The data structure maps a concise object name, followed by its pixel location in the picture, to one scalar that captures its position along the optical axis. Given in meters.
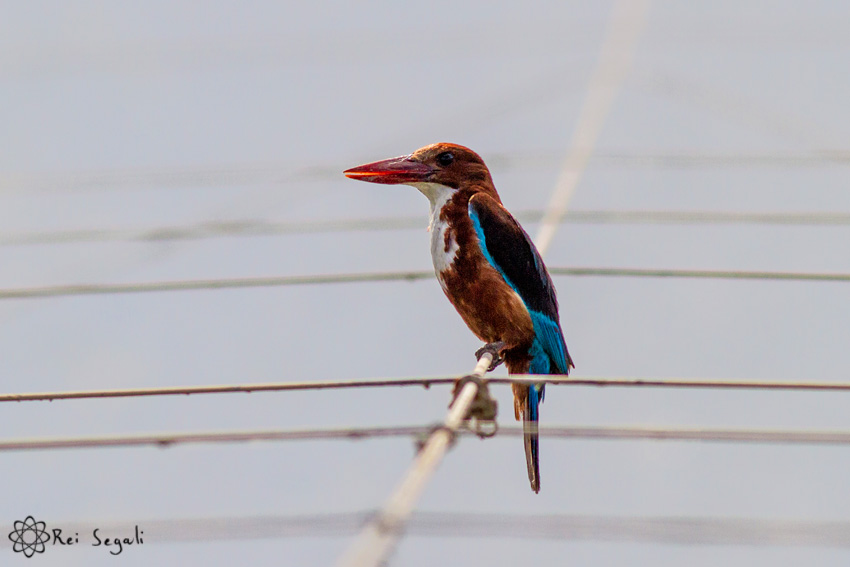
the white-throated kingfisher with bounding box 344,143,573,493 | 10.74
